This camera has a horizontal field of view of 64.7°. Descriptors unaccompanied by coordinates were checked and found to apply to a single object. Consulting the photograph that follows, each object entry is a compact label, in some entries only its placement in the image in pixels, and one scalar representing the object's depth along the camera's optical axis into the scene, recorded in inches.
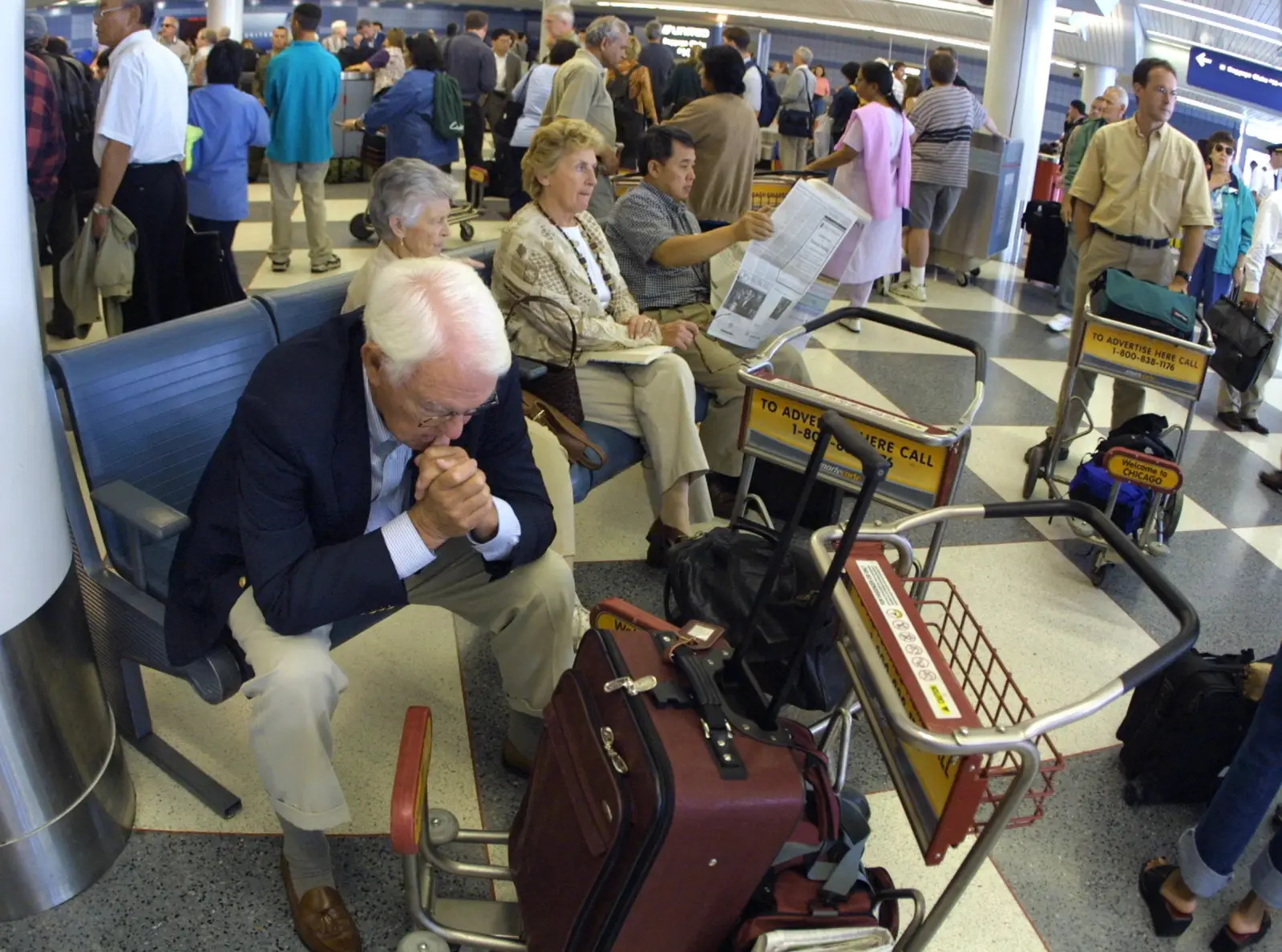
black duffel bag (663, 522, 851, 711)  81.6
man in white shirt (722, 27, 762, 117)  359.9
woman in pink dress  204.7
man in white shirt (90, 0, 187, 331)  150.3
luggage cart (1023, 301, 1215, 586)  122.7
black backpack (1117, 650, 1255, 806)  87.2
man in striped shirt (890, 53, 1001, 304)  245.3
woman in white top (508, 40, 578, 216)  243.8
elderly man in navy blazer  63.6
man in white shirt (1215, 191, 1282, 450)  177.8
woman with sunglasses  233.3
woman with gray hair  108.9
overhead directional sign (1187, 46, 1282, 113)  706.2
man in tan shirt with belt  151.7
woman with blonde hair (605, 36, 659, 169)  297.4
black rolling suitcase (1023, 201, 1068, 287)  272.1
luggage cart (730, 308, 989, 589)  88.0
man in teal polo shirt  219.6
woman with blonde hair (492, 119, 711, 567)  112.2
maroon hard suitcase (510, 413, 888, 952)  51.3
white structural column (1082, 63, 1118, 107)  641.0
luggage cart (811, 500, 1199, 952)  48.4
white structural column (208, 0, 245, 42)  460.8
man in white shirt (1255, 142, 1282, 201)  269.2
